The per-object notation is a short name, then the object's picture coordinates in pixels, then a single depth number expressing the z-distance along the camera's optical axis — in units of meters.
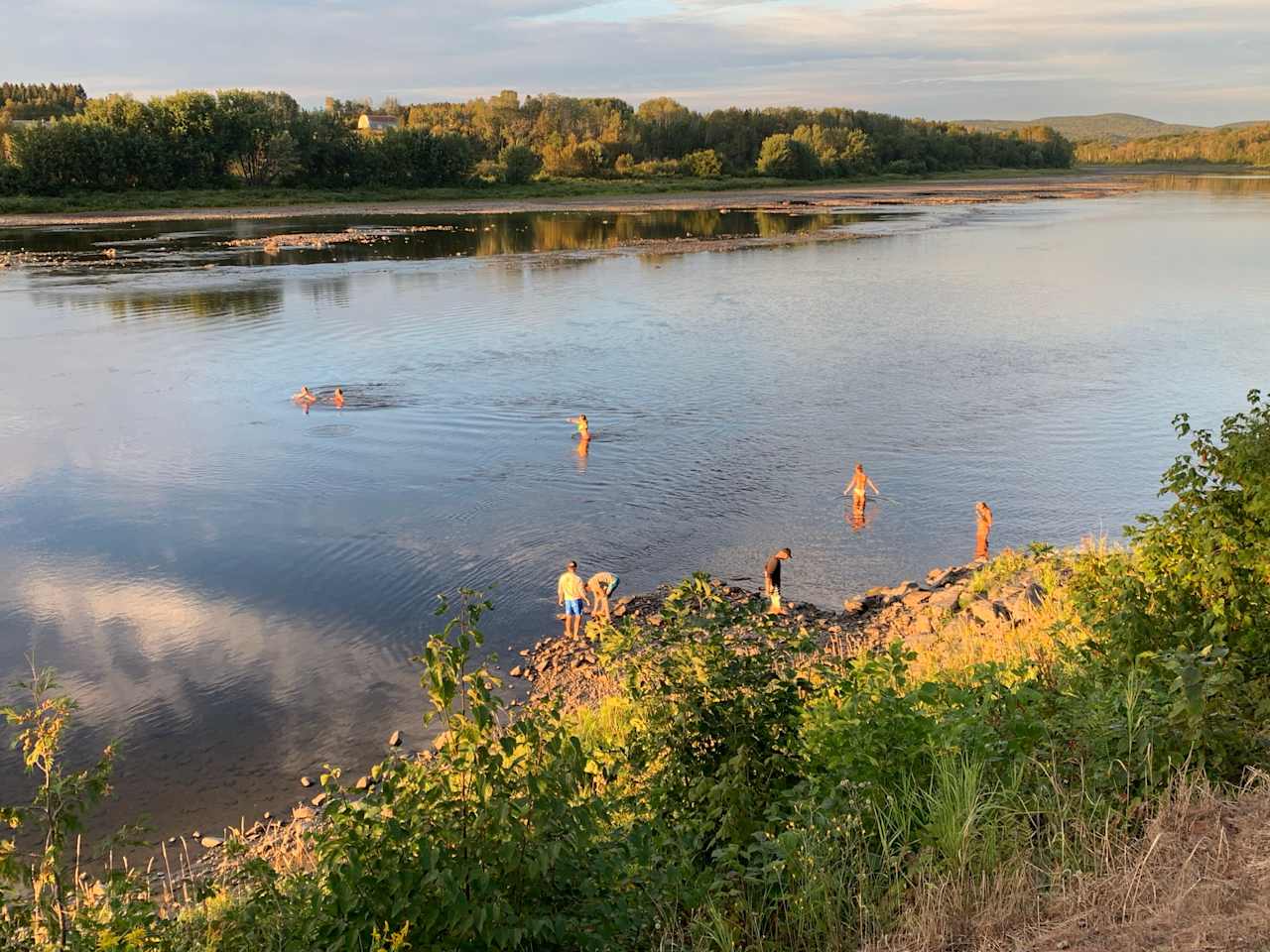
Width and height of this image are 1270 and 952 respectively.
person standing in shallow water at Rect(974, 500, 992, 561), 18.56
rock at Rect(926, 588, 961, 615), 15.02
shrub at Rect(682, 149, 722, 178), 149.88
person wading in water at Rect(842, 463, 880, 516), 21.03
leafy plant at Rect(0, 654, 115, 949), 6.11
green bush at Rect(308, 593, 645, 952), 5.82
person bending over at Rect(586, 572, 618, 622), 16.23
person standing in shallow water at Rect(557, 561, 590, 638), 15.73
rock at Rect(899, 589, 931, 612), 15.71
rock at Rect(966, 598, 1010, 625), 13.87
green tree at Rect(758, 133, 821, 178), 153.88
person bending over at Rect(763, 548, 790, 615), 15.95
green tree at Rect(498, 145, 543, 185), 130.62
